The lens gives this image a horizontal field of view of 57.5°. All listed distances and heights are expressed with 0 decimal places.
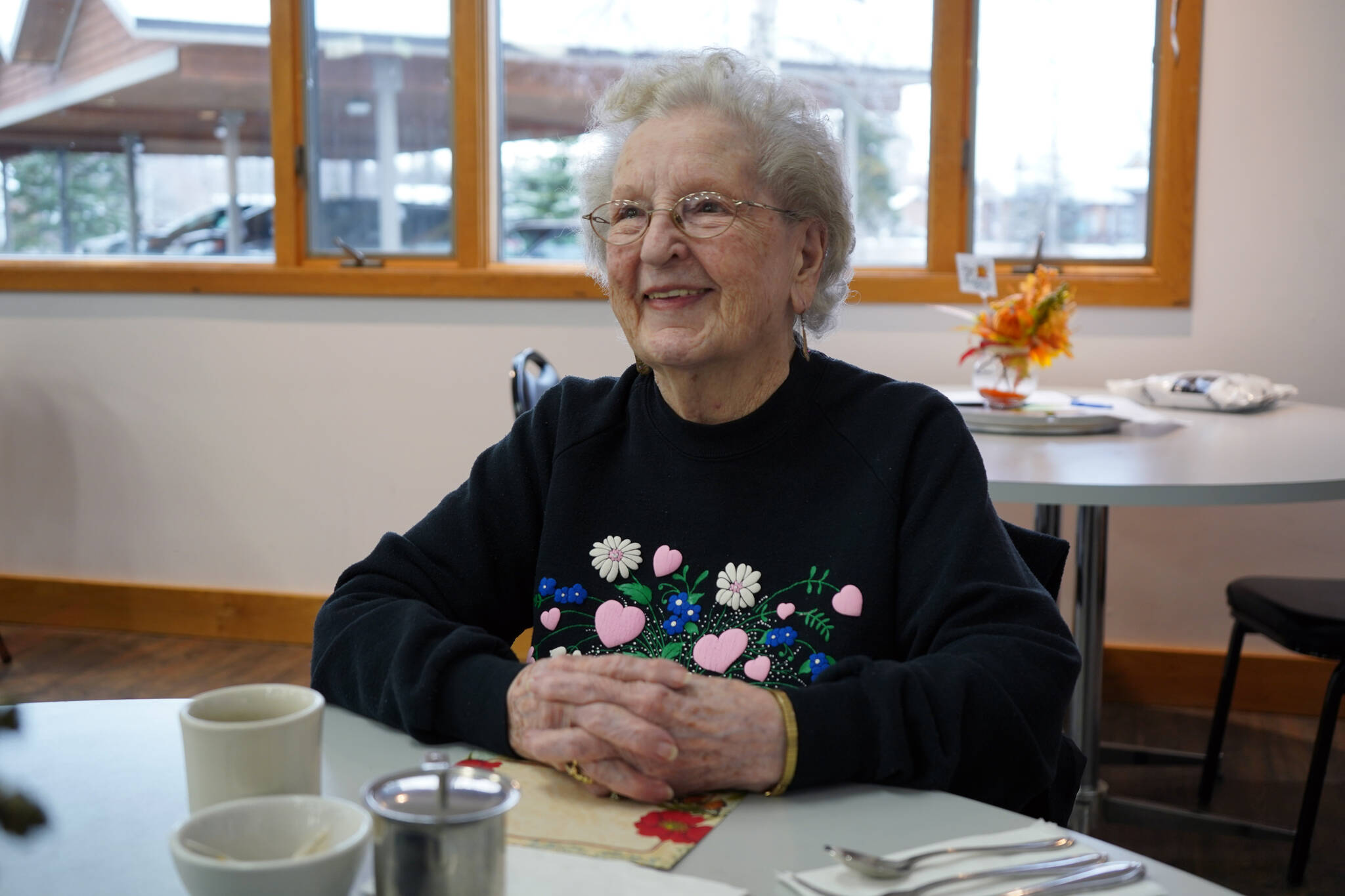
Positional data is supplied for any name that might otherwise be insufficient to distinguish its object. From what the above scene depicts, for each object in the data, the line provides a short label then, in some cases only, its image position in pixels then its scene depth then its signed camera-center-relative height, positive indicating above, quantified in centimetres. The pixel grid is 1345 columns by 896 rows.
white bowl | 57 -27
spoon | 74 -35
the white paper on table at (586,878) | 73 -37
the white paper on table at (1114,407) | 242 -28
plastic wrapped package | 266 -25
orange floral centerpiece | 237 -10
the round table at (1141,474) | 178 -29
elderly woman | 95 -28
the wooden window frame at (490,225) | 326 +15
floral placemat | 80 -38
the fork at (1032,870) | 73 -36
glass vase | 247 -21
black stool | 226 -65
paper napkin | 73 -36
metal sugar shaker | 58 -26
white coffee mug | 68 -27
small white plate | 230 -27
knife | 73 -36
